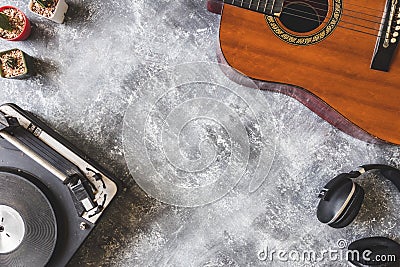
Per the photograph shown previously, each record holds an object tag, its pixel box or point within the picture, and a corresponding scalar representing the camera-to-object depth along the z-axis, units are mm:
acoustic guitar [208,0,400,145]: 1774
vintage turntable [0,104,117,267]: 1874
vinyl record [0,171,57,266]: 1882
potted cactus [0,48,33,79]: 1983
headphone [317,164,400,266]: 1865
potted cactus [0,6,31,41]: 1992
